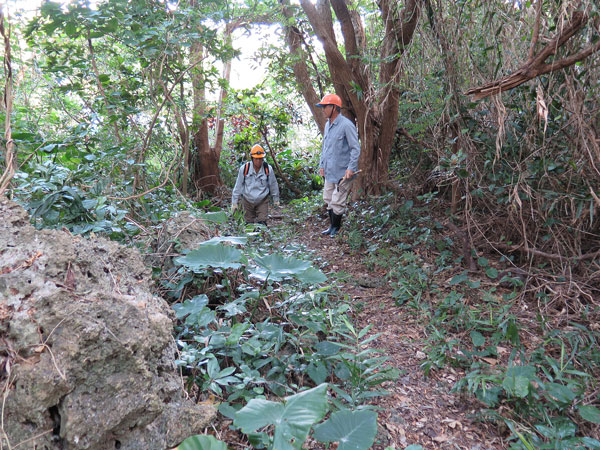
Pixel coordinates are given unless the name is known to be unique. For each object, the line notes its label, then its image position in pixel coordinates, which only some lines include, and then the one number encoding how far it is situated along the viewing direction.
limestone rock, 1.29
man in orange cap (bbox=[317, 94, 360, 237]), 5.58
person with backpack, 6.05
